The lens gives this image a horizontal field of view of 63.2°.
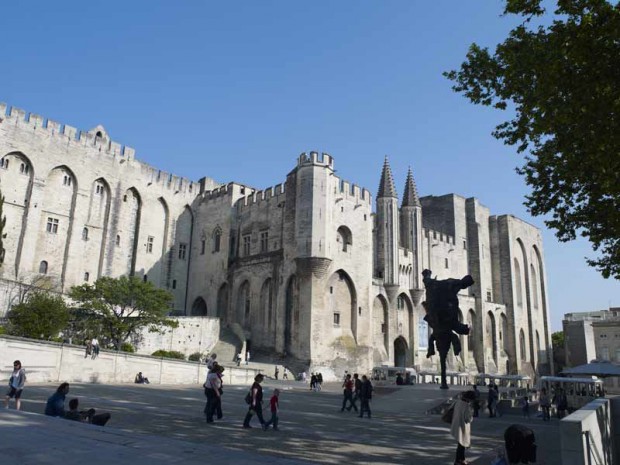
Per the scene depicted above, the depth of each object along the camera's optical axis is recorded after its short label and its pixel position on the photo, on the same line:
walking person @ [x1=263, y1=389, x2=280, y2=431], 10.10
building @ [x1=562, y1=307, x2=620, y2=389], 57.97
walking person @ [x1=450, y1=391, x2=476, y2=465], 7.19
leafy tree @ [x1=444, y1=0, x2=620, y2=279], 9.20
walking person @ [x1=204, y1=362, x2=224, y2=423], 10.37
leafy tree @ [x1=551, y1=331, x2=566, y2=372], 64.75
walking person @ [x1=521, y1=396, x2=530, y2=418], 17.18
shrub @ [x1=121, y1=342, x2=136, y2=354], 27.33
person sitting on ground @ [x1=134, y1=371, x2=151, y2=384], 21.92
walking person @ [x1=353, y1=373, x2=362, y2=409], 14.38
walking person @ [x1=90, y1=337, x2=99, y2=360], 20.72
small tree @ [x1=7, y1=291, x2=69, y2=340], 23.05
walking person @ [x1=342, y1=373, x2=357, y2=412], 15.34
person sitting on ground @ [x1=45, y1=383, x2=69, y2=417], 8.90
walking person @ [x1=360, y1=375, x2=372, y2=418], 13.88
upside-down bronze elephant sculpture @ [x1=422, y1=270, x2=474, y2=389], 17.69
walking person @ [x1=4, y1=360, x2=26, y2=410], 10.34
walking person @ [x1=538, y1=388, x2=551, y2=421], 17.23
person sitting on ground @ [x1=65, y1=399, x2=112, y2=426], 8.59
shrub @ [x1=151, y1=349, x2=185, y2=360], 28.30
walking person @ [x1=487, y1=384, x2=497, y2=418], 15.94
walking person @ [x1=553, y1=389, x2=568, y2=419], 18.84
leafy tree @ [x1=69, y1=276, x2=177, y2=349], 27.45
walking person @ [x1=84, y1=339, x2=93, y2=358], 20.48
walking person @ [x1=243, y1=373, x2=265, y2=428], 10.16
